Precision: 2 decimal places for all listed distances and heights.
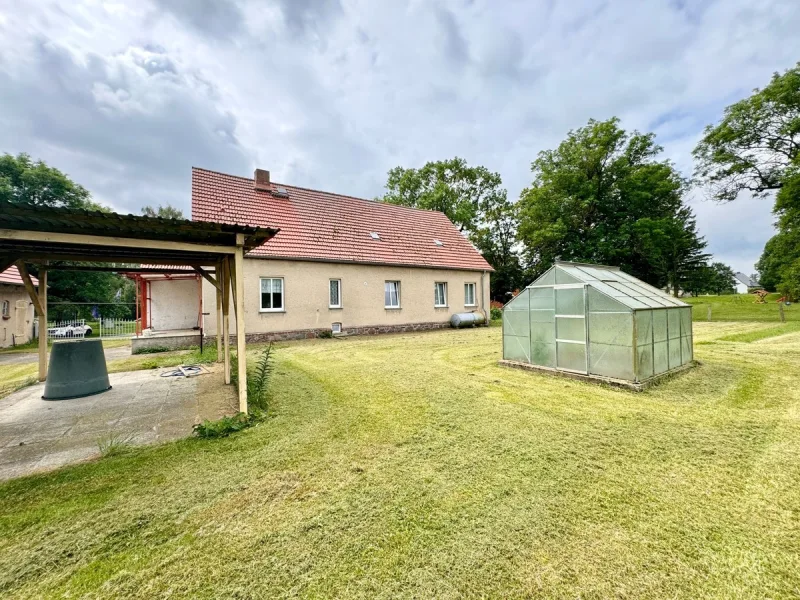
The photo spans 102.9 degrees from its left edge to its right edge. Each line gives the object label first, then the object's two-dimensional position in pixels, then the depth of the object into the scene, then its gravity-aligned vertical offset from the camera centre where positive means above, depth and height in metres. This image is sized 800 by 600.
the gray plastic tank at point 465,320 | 16.52 -1.09
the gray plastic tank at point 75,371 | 5.41 -1.14
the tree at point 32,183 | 18.72 +7.54
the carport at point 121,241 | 3.34 +0.88
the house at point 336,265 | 12.31 +1.59
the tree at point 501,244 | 27.66 +5.04
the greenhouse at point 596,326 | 6.07 -0.62
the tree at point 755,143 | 16.67 +8.66
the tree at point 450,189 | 28.21 +10.39
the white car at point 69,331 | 15.86 -1.29
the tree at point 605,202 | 21.88 +6.84
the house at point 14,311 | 13.37 -0.21
